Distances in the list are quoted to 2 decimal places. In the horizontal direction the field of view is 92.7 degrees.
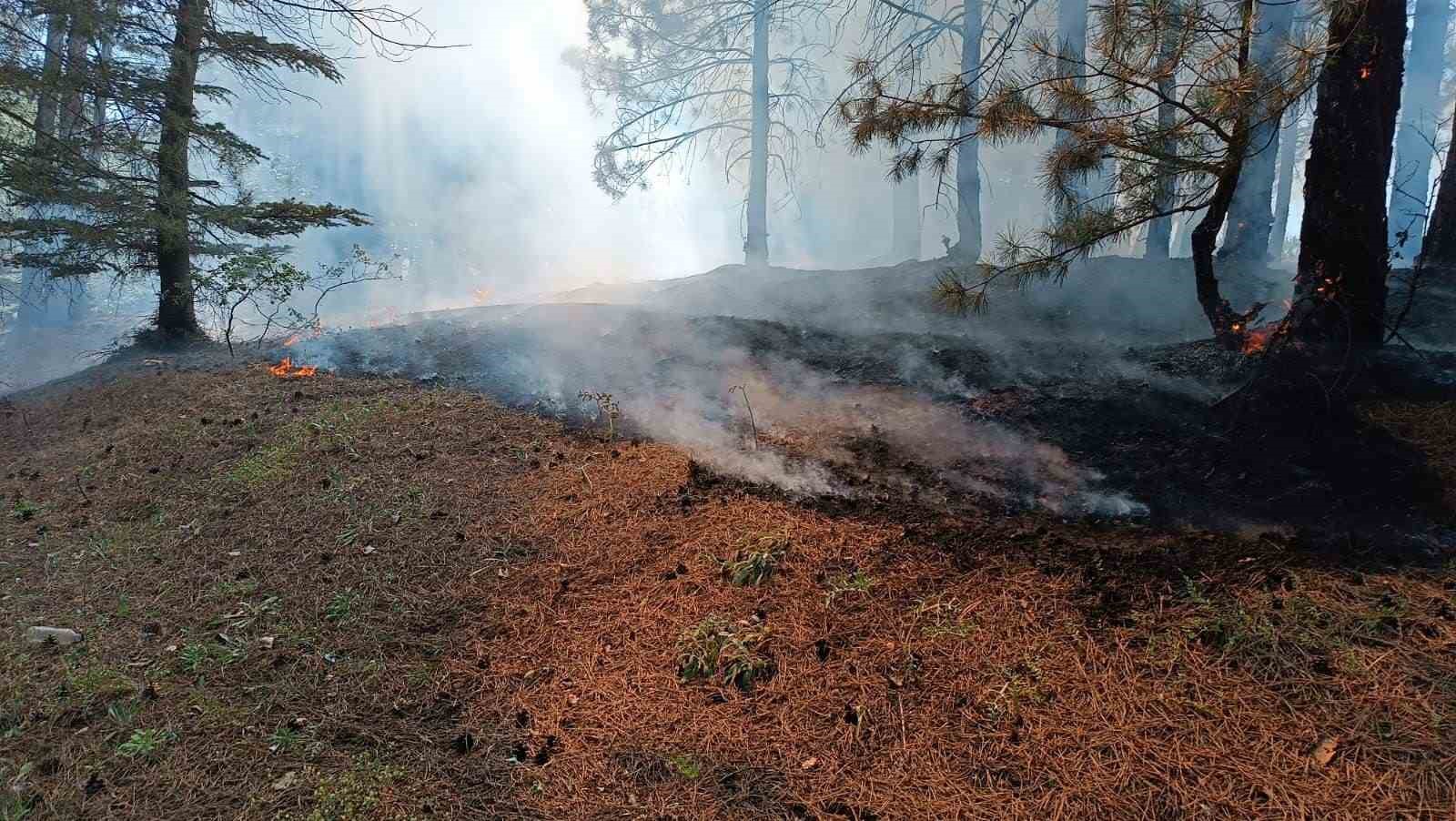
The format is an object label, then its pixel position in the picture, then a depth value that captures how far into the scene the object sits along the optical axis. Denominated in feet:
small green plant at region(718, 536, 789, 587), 10.60
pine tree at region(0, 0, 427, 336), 21.57
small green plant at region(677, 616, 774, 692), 9.00
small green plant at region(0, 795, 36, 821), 7.18
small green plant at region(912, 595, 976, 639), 9.25
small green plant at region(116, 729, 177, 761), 7.99
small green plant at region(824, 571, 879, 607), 10.18
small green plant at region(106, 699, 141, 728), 8.45
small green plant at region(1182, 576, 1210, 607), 9.10
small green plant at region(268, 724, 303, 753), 8.11
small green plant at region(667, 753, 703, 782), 7.70
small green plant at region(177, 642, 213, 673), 9.45
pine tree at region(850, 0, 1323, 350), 13.62
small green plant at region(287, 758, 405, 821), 7.27
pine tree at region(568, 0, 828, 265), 53.42
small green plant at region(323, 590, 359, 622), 10.44
